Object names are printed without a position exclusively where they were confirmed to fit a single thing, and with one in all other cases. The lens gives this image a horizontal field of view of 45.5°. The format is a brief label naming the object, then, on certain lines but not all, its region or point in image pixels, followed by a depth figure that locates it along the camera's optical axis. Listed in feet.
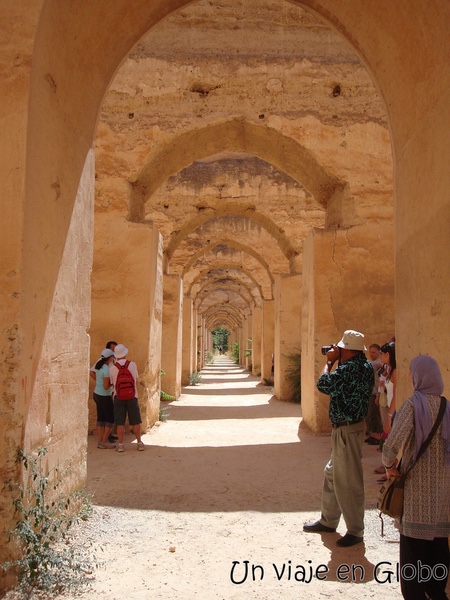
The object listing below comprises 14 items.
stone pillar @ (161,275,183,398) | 41.42
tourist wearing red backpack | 22.03
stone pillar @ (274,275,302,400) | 40.37
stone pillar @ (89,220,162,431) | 26.16
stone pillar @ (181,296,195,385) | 57.16
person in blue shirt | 22.59
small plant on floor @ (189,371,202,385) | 57.93
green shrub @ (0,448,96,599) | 9.29
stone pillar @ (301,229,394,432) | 25.12
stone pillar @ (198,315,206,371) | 93.98
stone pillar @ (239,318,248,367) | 98.58
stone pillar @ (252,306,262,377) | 70.33
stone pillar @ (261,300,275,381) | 55.88
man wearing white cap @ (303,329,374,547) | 11.73
